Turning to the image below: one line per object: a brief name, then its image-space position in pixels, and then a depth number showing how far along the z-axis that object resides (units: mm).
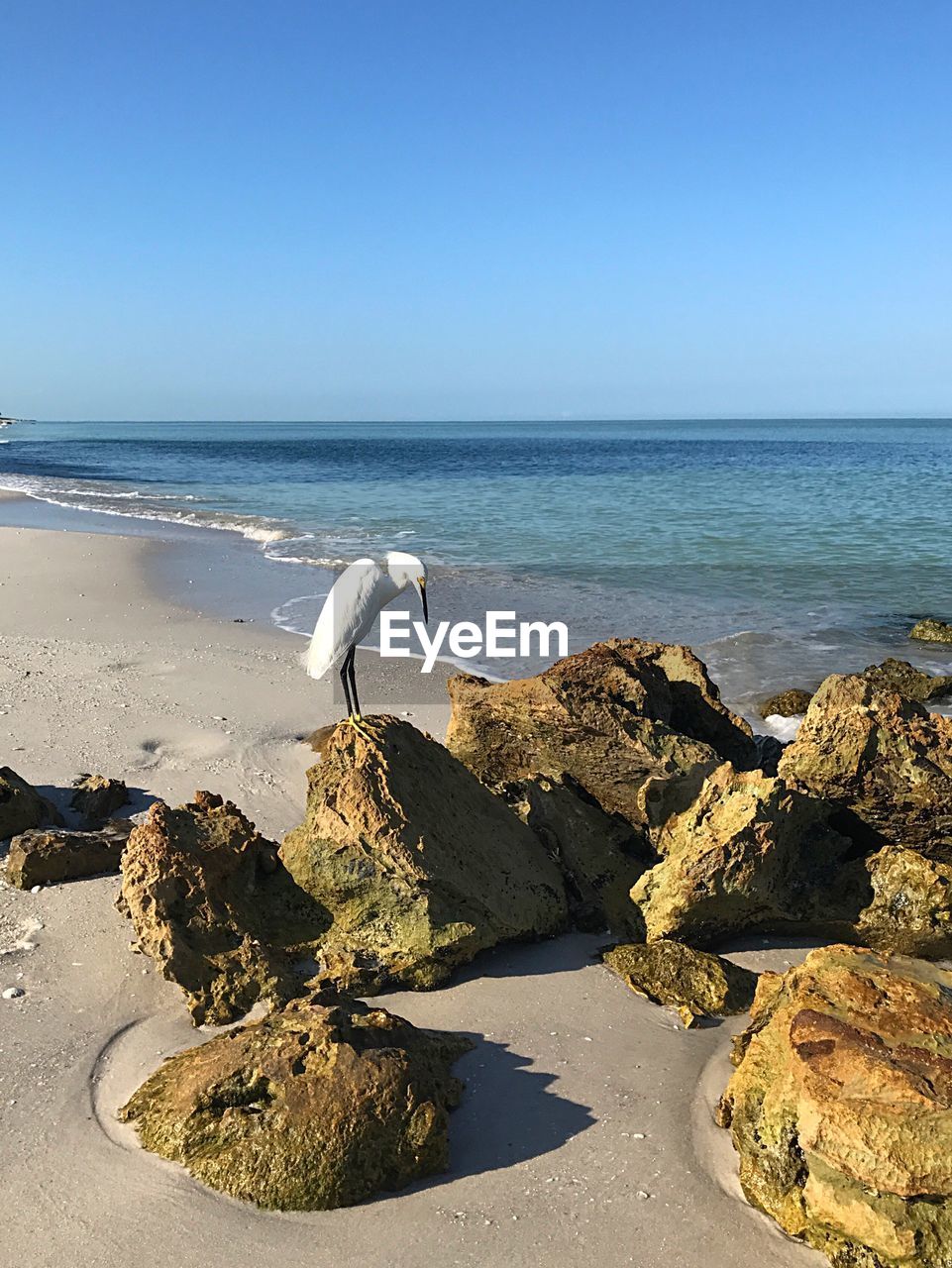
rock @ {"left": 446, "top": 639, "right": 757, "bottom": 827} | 5230
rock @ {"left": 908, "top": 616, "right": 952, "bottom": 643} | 11727
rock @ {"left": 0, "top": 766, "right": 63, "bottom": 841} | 5516
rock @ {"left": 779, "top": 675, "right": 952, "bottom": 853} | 4848
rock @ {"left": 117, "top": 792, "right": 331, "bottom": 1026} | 4137
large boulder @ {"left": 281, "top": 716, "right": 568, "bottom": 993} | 4266
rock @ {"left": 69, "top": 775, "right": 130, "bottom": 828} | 5820
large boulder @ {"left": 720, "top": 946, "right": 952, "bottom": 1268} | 2697
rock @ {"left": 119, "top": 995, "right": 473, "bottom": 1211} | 3039
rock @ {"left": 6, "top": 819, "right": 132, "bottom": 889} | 5047
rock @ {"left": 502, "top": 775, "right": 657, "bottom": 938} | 4816
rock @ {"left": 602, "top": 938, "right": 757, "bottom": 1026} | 4188
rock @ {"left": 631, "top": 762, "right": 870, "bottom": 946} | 4395
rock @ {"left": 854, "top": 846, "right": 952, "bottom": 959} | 4602
